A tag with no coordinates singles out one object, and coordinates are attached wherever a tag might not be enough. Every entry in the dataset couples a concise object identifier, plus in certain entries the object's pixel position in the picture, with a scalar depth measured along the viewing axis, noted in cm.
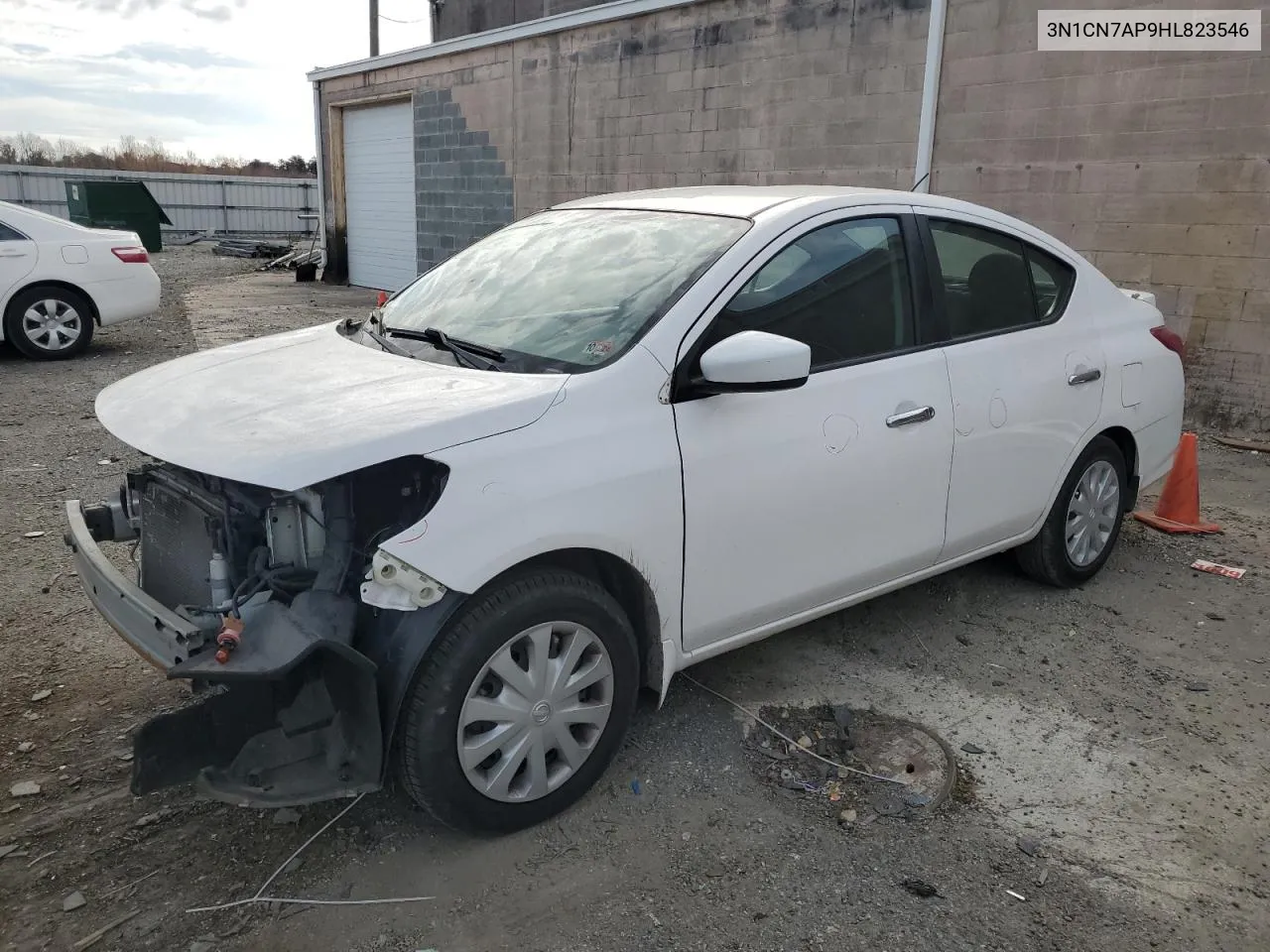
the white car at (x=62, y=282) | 946
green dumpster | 2366
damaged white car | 249
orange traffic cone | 544
